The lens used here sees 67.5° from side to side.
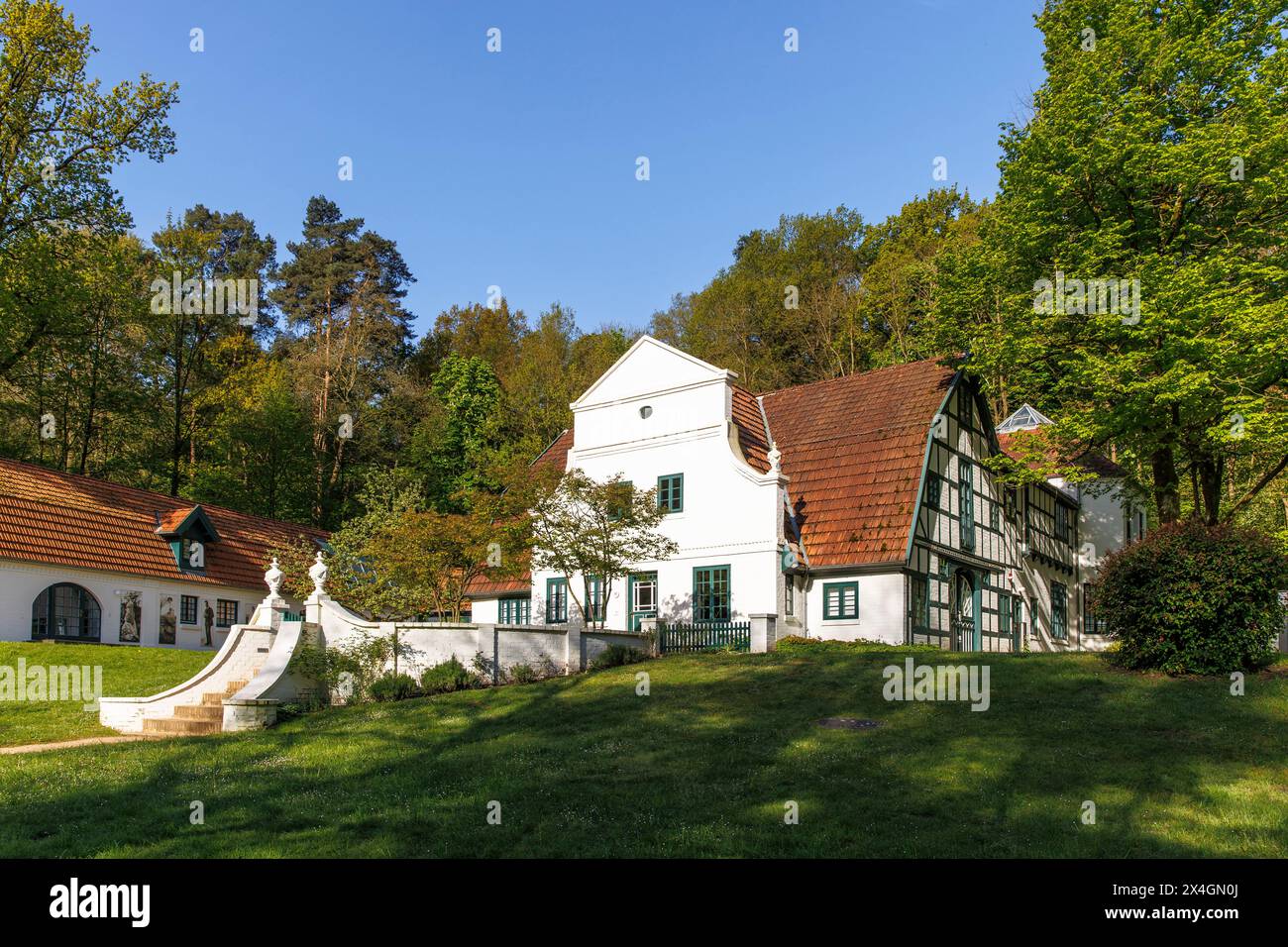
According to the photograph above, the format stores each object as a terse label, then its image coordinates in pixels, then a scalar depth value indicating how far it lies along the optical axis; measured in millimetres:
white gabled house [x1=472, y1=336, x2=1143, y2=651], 25422
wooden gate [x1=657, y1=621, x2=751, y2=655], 24109
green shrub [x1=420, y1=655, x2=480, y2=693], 20062
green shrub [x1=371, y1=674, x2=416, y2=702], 19531
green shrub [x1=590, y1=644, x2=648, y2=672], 22469
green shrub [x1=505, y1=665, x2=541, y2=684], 21062
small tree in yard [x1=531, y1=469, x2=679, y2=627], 23750
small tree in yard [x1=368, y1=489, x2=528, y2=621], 24484
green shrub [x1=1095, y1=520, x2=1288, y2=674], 15500
